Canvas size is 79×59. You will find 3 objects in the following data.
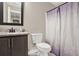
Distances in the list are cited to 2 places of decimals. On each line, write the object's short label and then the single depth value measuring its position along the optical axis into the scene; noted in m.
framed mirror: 1.74
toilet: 1.75
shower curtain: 1.70
